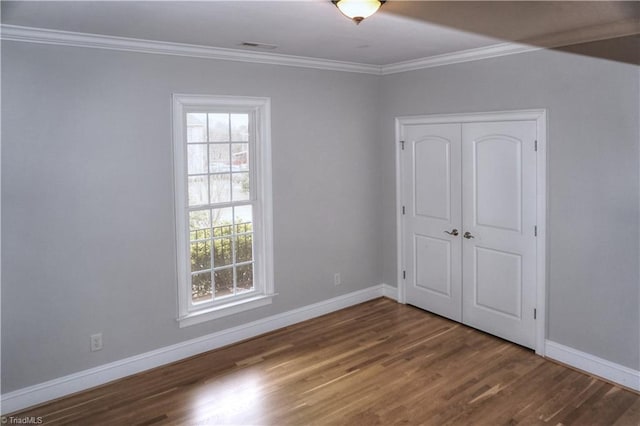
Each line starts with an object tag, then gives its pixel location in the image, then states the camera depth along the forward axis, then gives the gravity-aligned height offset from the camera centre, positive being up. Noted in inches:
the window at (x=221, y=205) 160.2 -1.6
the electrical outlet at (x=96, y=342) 144.0 -42.9
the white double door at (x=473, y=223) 163.5 -9.9
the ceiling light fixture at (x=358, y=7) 99.8 +41.2
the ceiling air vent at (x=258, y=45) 152.3 +51.3
